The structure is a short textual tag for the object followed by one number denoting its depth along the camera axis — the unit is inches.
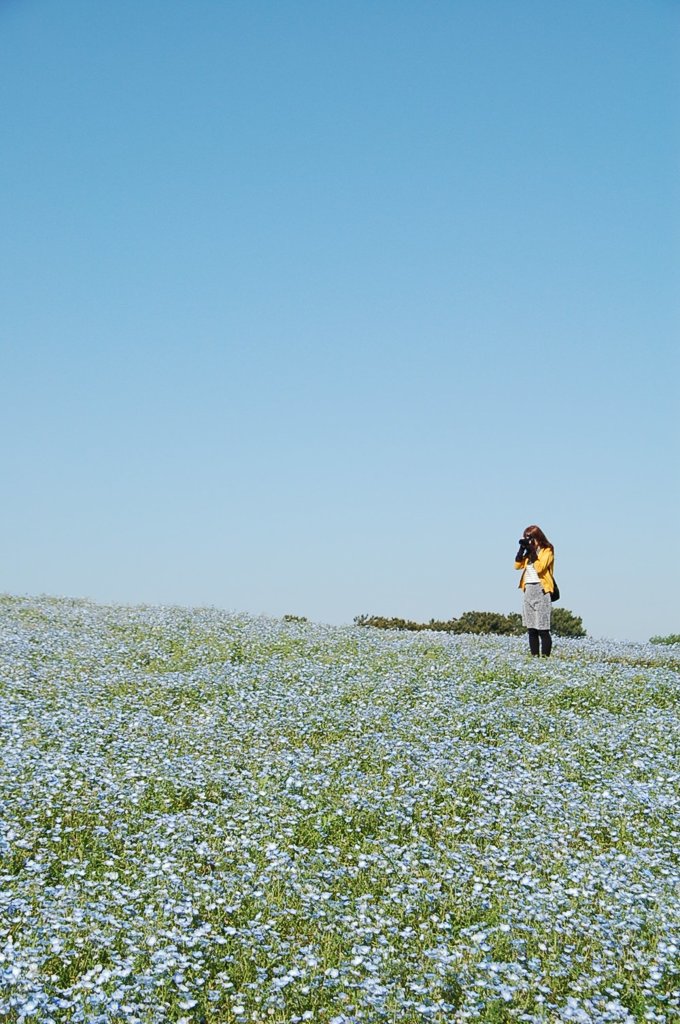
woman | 733.3
